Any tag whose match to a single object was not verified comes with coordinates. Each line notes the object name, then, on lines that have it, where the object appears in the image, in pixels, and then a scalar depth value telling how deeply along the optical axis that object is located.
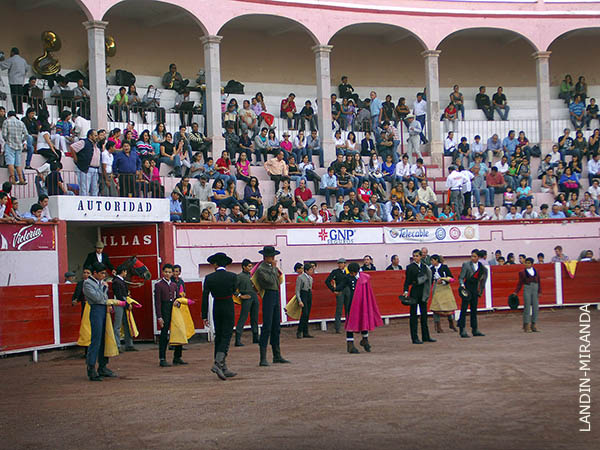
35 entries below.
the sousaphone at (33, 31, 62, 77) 25.16
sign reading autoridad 17.11
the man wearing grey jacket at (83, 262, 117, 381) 12.45
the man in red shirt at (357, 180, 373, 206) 24.03
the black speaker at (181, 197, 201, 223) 20.19
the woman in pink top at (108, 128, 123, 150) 20.02
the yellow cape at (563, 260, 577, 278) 23.81
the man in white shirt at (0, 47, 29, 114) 23.33
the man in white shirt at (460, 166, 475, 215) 25.56
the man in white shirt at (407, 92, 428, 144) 29.14
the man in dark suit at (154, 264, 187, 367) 14.07
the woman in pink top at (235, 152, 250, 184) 23.39
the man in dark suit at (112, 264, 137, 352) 16.38
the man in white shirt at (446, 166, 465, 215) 25.45
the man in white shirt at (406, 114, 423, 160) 27.97
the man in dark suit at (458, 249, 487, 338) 17.27
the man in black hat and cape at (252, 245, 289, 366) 13.43
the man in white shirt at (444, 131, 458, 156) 28.55
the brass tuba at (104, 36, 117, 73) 26.88
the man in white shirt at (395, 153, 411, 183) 26.14
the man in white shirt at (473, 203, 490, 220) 24.84
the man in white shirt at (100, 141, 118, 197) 18.58
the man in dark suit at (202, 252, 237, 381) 12.09
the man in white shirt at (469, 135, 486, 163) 28.09
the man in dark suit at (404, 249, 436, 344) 16.20
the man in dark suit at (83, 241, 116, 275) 17.02
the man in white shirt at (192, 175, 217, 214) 21.37
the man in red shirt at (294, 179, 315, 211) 23.50
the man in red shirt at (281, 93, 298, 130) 27.95
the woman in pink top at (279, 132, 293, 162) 25.38
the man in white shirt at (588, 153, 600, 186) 27.45
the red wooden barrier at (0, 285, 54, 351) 15.62
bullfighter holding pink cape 14.86
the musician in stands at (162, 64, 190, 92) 27.11
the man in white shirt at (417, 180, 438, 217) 24.88
